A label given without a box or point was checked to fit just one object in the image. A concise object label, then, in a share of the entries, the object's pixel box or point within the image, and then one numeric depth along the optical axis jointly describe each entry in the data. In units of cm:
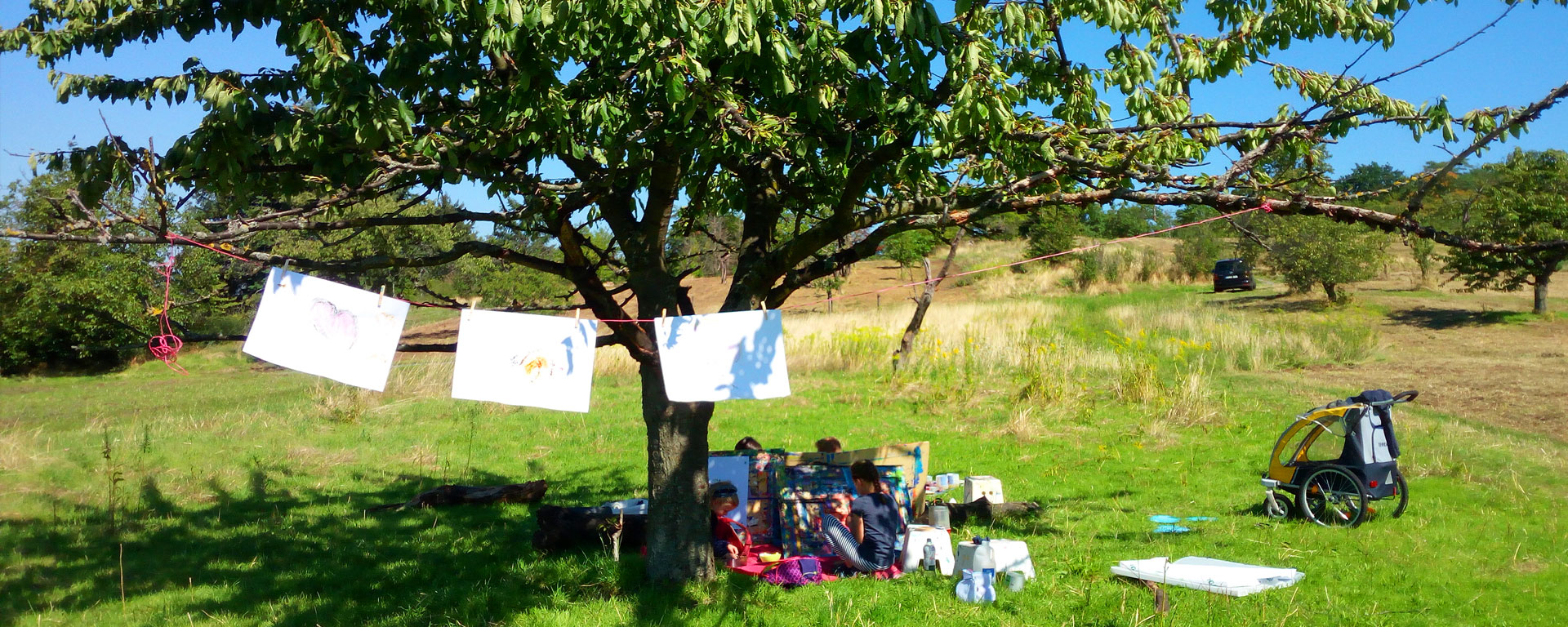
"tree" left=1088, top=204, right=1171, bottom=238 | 5019
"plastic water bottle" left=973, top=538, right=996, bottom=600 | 592
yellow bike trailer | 753
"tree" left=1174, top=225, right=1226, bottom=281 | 4409
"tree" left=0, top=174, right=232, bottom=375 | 3009
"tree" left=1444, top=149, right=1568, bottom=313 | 2325
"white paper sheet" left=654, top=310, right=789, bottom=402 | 521
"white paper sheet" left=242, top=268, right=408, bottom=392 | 491
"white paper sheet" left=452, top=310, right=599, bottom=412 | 512
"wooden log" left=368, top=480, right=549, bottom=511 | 893
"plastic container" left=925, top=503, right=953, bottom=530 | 733
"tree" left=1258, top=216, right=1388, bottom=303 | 2814
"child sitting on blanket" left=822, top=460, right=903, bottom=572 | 656
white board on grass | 590
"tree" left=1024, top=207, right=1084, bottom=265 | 3516
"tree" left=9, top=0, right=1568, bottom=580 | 431
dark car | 3850
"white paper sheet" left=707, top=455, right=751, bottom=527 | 755
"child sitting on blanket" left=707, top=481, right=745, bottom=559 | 681
